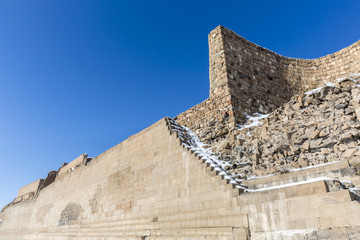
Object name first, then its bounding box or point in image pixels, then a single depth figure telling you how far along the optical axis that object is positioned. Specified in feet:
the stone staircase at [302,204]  14.00
